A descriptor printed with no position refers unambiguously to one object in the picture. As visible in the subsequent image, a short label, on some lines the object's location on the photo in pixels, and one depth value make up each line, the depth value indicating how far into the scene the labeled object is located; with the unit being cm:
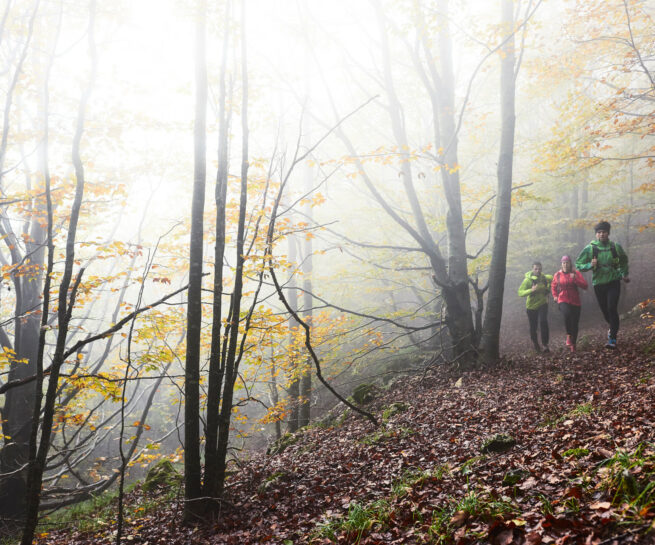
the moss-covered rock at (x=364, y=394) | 882
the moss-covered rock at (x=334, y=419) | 783
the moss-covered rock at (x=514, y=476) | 311
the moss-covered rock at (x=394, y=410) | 677
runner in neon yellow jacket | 841
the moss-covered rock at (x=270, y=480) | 511
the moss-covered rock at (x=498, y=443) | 411
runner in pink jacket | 766
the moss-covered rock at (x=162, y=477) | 744
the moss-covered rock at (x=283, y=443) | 778
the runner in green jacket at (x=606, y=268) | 664
